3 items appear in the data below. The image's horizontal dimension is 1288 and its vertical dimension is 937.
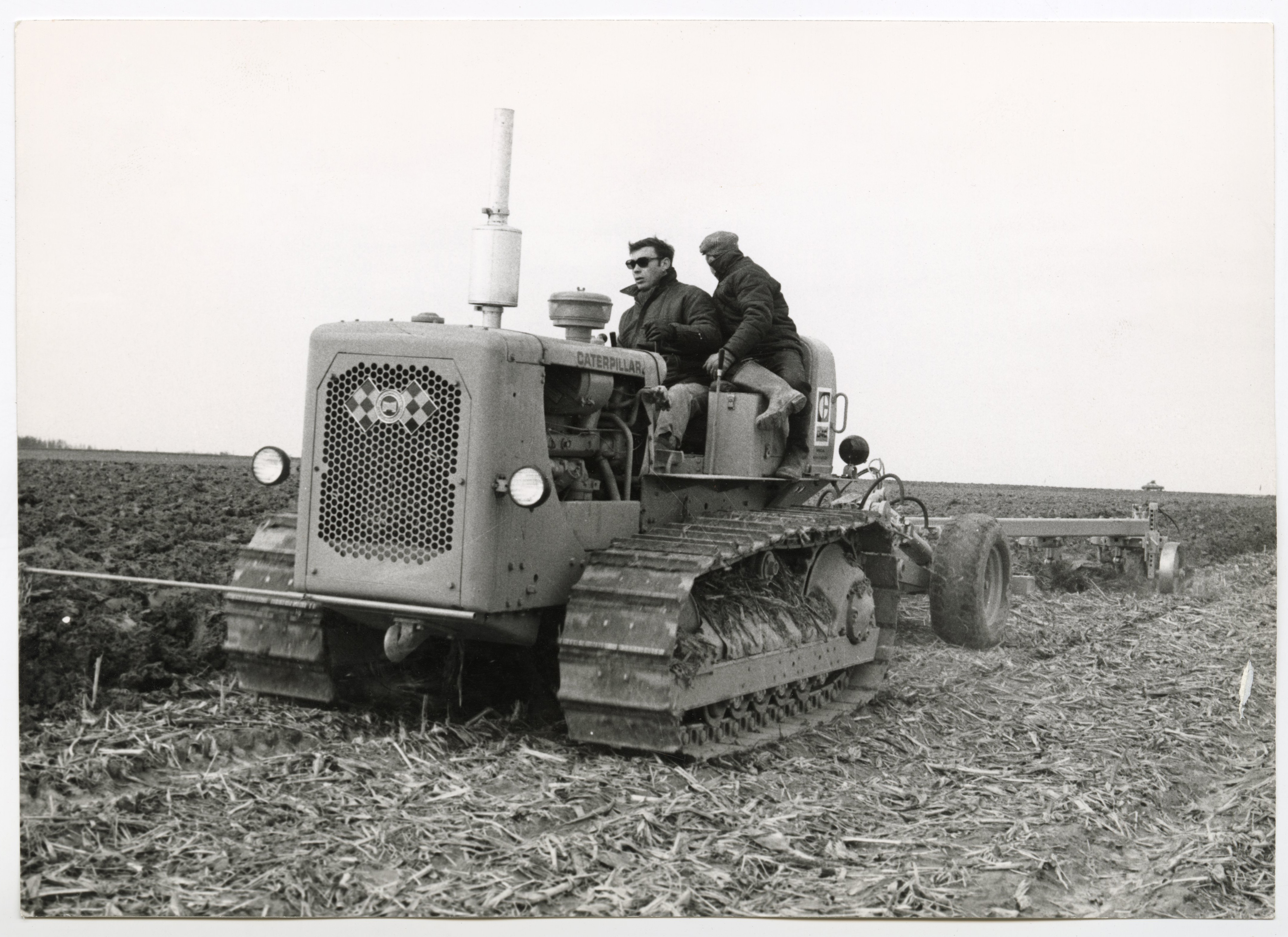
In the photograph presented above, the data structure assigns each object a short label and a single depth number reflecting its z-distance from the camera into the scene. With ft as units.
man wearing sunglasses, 27.71
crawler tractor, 20.90
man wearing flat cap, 28.02
